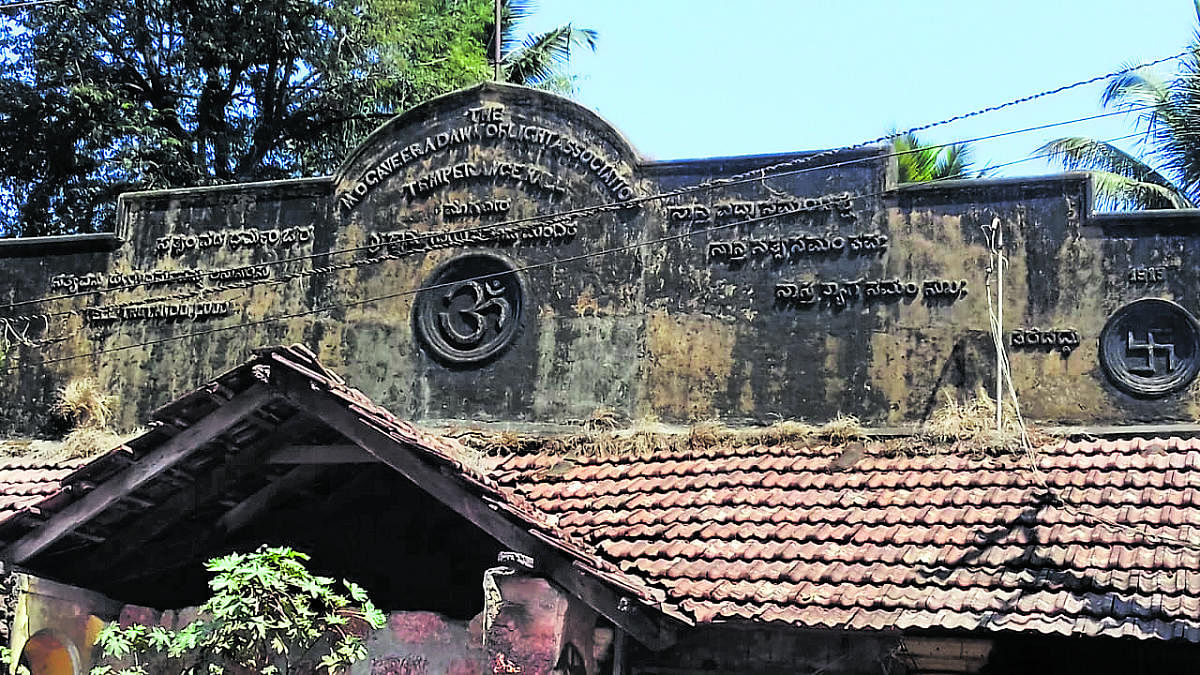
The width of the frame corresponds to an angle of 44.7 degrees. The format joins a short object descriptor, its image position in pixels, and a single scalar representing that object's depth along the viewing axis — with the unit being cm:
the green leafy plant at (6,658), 880
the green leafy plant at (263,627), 787
